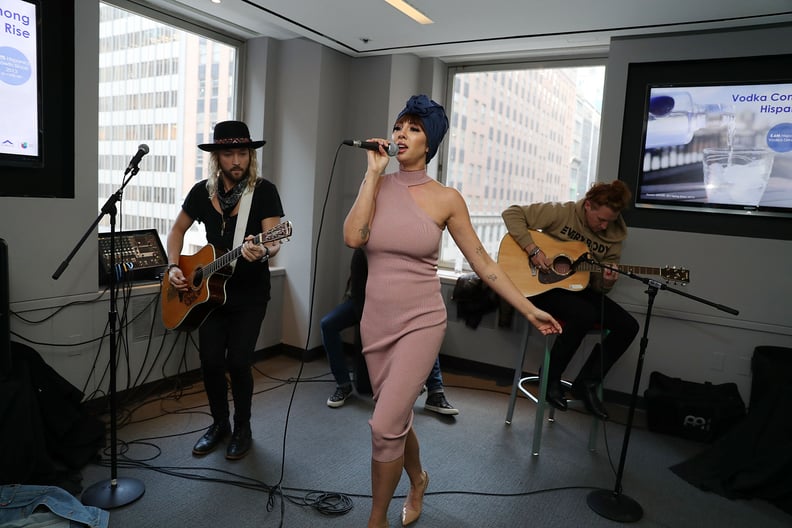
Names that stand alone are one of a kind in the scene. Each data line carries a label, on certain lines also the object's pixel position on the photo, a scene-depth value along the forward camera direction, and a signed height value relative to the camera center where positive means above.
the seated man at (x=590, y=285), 3.09 -0.35
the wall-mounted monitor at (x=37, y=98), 2.55 +0.44
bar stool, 2.90 -0.97
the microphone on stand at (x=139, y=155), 2.18 +0.15
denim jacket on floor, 2.02 -1.20
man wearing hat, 2.63 -0.21
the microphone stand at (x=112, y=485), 2.18 -1.24
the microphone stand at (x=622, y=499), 2.32 -1.24
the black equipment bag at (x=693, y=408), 3.14 -1.03
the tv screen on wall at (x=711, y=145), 3.22 +0.52
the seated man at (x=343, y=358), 3.43 -0.97
